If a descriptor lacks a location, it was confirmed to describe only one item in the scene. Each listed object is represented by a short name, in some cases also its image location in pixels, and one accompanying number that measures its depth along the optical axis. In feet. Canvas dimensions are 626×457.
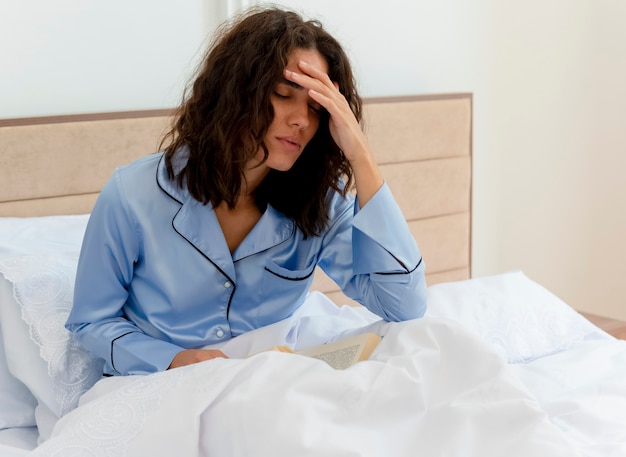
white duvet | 4.26
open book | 5.03
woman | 5.49
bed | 4.37
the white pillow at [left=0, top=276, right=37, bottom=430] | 6.04
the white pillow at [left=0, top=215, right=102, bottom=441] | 5.87
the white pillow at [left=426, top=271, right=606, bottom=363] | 7.14
